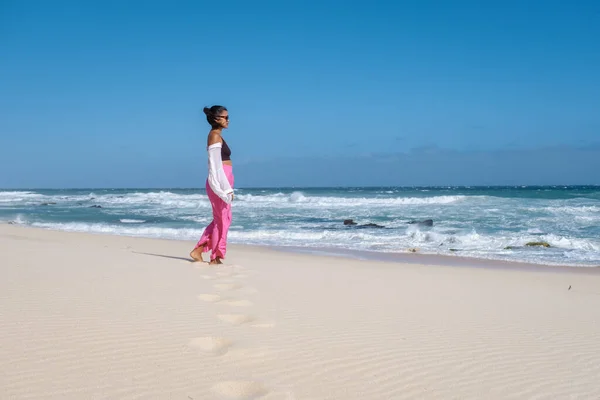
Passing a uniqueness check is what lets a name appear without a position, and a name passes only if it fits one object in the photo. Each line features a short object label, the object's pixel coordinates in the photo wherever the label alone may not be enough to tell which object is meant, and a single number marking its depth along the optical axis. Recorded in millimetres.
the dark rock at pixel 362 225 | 20078
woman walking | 6672
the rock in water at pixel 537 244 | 13414
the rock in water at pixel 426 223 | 19712
